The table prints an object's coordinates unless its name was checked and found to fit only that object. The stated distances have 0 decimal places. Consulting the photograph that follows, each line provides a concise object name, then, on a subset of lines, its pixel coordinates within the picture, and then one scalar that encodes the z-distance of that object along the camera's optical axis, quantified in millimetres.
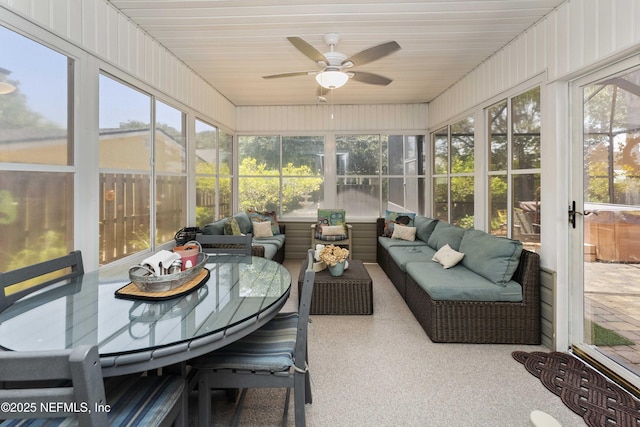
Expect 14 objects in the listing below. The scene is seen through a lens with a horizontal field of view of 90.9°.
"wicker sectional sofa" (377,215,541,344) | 2713
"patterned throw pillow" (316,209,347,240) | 5487
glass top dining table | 1112
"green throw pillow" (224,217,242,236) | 4230
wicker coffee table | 3312
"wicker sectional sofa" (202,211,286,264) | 4102
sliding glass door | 2162
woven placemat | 1572
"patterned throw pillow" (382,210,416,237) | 5305
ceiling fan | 2635
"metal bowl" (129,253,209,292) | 1627
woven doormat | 1826
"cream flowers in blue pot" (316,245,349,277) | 3355
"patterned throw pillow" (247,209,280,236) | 5480
